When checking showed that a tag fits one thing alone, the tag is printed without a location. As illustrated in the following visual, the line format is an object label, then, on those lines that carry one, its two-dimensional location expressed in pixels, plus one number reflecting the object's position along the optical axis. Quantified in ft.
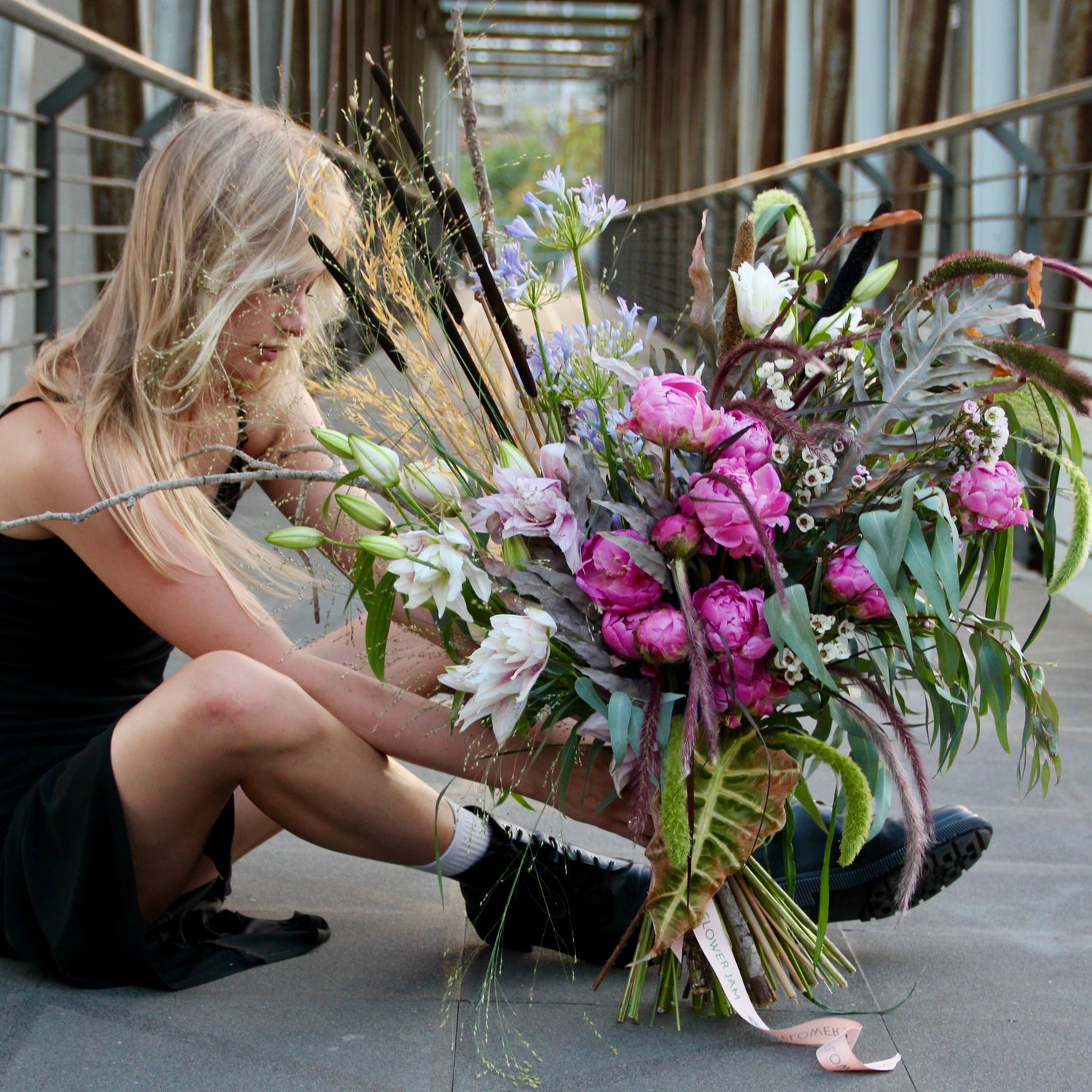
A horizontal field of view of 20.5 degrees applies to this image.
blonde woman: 6.42
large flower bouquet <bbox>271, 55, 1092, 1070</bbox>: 5.77
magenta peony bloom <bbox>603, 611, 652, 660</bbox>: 5.82
